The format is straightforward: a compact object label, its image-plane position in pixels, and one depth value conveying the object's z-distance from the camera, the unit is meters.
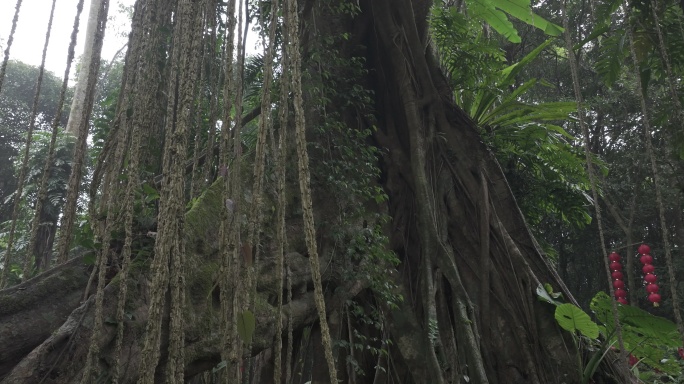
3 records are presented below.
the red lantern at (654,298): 5.82
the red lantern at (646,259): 6.03
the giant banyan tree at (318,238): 1.36
